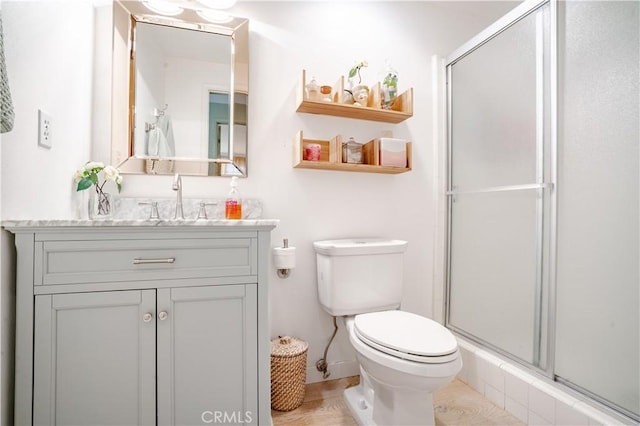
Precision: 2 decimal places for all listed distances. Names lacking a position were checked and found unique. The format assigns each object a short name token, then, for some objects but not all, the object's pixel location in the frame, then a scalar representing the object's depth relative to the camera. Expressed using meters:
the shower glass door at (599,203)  1.08
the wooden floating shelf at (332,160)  1.59
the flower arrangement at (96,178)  1.28
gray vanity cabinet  0.97
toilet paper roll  1.55
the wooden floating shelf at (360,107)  1.61
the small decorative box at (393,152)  1.67
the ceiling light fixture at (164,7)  1.54
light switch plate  1.06
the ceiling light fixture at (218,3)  1.57
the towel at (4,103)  0.74
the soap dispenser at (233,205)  1.43
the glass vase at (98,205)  1.39
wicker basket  1.44
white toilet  1.06
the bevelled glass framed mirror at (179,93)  1.50
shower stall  1.10
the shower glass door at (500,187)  1.40
